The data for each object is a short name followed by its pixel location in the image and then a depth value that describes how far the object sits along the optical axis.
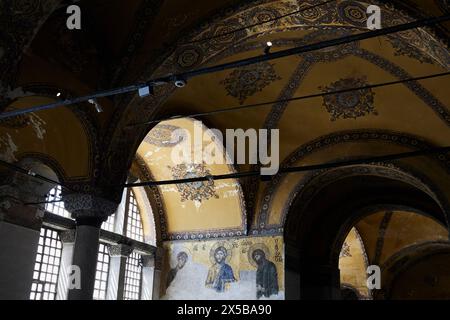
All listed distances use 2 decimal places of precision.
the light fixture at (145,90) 5.66
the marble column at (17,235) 10.01
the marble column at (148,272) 14.85
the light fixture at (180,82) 5.57
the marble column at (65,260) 12.06
